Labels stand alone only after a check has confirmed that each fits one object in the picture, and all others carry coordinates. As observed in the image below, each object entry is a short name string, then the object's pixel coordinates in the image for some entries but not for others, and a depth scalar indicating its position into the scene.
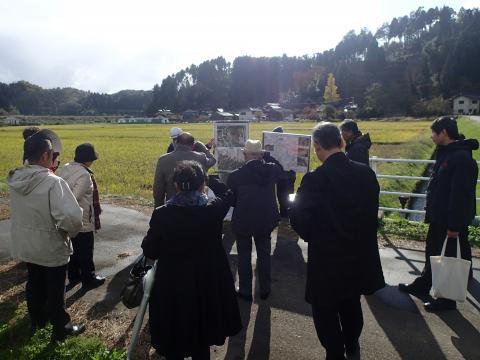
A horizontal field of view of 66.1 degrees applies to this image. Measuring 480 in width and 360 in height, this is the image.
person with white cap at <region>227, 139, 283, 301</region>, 4.29
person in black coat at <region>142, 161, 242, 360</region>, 2.56
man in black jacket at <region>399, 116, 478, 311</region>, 3.85
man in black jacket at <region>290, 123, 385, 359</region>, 2.72
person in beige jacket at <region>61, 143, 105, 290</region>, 4.50
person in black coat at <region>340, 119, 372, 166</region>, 5.35
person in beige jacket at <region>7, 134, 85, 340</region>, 3.29
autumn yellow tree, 102.12
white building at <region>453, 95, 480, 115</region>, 74.00
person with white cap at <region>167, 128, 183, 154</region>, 6.28
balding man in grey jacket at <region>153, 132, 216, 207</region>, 5.34
